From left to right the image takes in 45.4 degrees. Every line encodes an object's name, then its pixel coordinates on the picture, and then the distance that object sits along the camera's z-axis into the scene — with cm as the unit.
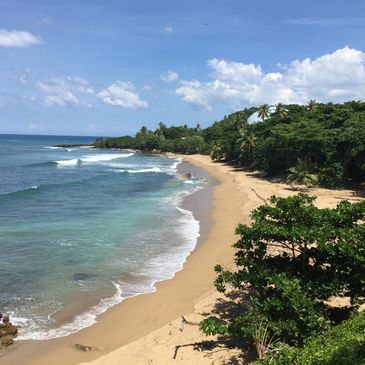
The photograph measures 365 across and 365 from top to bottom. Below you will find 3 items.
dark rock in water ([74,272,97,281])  1701
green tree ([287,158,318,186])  3809
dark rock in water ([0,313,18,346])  1202
